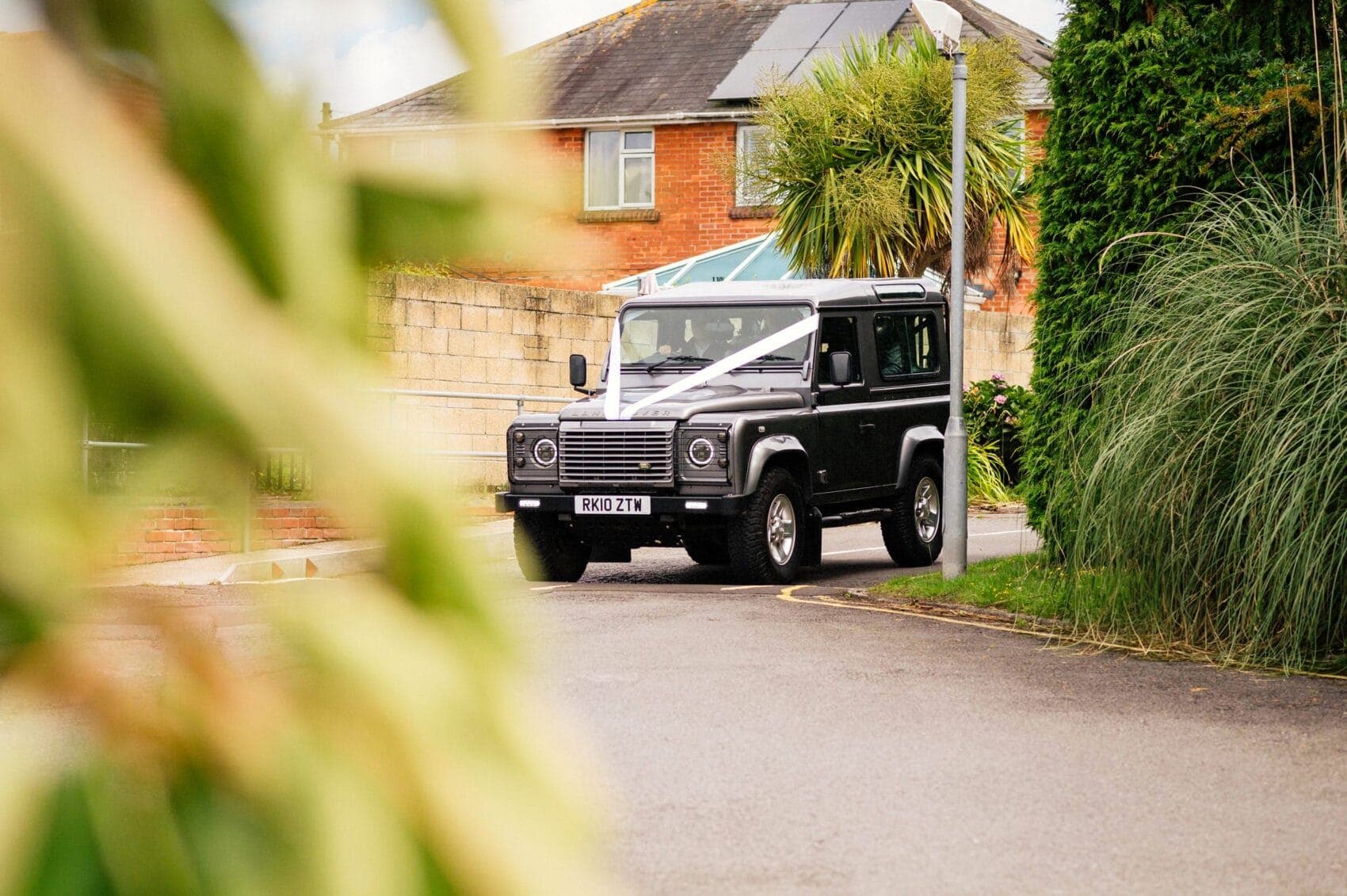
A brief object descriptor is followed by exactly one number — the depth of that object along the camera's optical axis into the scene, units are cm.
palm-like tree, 2181
